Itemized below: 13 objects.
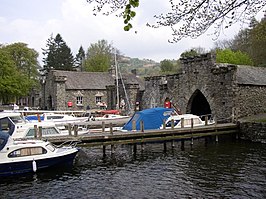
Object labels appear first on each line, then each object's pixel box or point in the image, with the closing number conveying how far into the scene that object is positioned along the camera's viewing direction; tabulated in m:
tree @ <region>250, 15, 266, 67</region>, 46.52
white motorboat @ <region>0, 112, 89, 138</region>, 21.34
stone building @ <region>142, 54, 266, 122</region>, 29.75
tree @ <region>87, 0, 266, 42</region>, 9.17
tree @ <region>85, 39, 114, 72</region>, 76.62
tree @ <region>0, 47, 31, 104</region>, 53.34
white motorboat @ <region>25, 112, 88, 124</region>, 30.88
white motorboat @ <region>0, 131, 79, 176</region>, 16.70
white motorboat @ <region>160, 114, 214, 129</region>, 26.91
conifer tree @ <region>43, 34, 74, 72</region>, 85.12
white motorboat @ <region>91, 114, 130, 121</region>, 35.76
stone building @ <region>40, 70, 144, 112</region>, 47.28
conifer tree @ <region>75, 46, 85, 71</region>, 101.82
